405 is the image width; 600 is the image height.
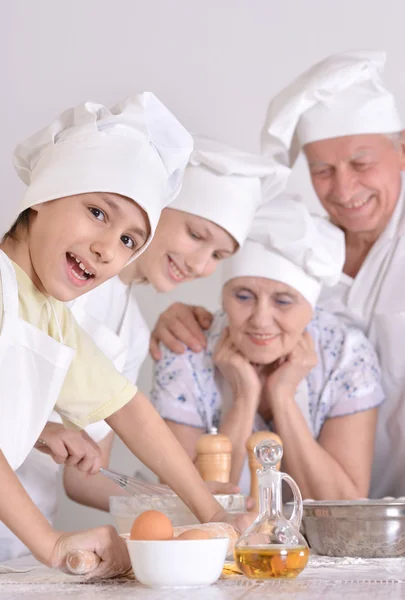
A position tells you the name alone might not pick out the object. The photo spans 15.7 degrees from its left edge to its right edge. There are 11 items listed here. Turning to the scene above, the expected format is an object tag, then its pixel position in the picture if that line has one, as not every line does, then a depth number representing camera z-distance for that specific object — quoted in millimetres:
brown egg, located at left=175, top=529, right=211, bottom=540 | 1388
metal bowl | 1588
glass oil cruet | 1410
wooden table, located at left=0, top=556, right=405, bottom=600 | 1355
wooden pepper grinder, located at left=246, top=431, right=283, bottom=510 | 1826
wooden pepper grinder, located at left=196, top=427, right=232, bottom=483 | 1810
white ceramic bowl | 1376
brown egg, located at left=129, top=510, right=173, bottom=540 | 1388
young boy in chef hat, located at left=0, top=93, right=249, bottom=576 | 1565
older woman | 2060
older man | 2127
